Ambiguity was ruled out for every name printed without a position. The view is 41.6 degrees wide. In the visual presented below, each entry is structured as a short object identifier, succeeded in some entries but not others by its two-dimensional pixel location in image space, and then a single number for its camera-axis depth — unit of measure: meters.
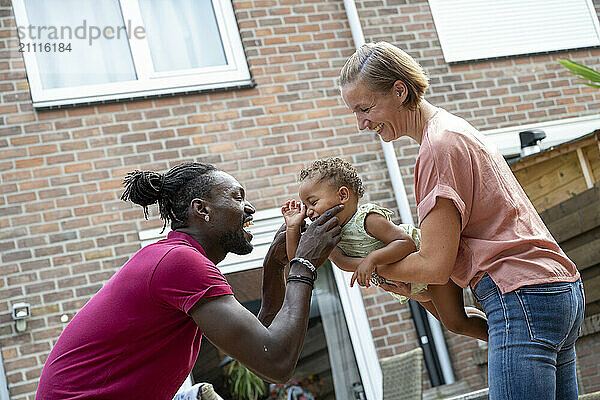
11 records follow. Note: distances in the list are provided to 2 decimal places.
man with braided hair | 2.26
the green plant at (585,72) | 4.26
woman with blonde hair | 2.01
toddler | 2.53
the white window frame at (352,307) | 6.15
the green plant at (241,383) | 6.15
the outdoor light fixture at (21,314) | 5.49
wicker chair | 5.14
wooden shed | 5.28
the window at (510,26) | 7.17
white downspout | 6.24
